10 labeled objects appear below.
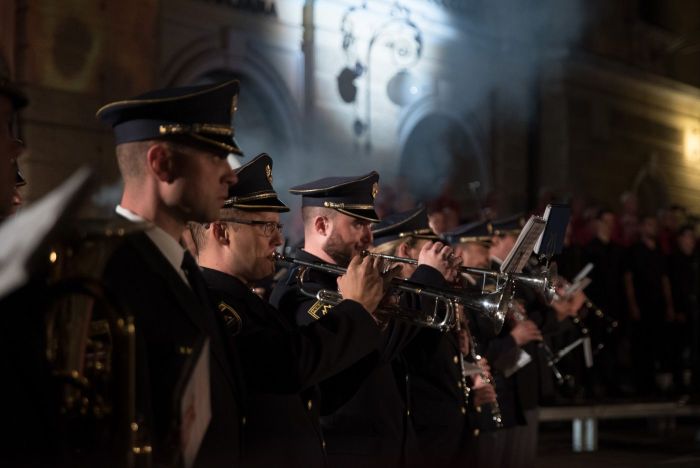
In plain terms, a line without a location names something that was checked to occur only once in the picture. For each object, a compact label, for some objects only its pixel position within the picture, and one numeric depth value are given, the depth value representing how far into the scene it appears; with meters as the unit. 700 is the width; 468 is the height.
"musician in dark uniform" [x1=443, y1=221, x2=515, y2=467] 7.06
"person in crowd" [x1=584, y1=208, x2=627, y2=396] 13.80
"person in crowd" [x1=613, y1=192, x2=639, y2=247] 15.02
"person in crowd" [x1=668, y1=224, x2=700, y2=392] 15.47
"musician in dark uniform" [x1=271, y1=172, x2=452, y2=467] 5.20
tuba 2.52
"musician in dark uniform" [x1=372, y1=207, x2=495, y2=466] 6.47
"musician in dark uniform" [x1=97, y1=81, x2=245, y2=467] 2.88
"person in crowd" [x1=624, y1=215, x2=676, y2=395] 14.74
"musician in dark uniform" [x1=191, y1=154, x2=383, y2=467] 3.76
